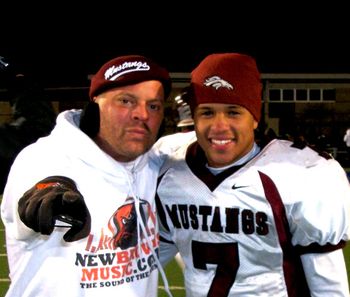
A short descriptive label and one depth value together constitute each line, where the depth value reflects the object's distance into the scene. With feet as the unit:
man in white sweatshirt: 5.89
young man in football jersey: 6.82
